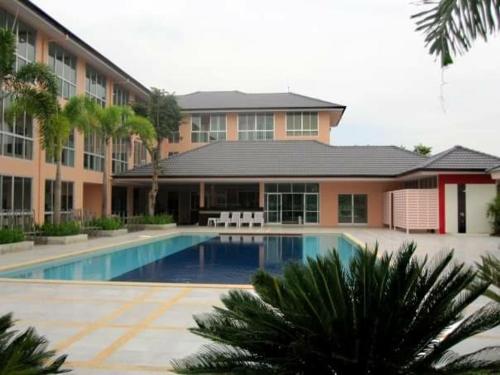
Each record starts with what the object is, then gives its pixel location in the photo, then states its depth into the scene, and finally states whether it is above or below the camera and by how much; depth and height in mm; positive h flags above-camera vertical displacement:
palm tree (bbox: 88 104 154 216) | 22578 +3615
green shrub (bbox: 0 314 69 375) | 2182 -719
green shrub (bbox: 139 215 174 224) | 26469 -887
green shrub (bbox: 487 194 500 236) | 20331 -404
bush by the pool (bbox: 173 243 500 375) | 2883 -705
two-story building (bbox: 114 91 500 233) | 22266 +1424
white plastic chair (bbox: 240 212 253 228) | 28812 -904
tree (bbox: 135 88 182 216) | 30672 +5578
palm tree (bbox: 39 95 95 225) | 15914 +2567
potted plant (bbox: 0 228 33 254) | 14778 -1159
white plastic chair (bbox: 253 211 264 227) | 28875 -847
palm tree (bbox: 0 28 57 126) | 15641 +3551
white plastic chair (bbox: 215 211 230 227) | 28781 -904
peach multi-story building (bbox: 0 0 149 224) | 18656 +2879
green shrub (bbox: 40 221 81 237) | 17875 -954
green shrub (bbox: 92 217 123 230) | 21719 -883
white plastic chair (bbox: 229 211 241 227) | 28672 -842
